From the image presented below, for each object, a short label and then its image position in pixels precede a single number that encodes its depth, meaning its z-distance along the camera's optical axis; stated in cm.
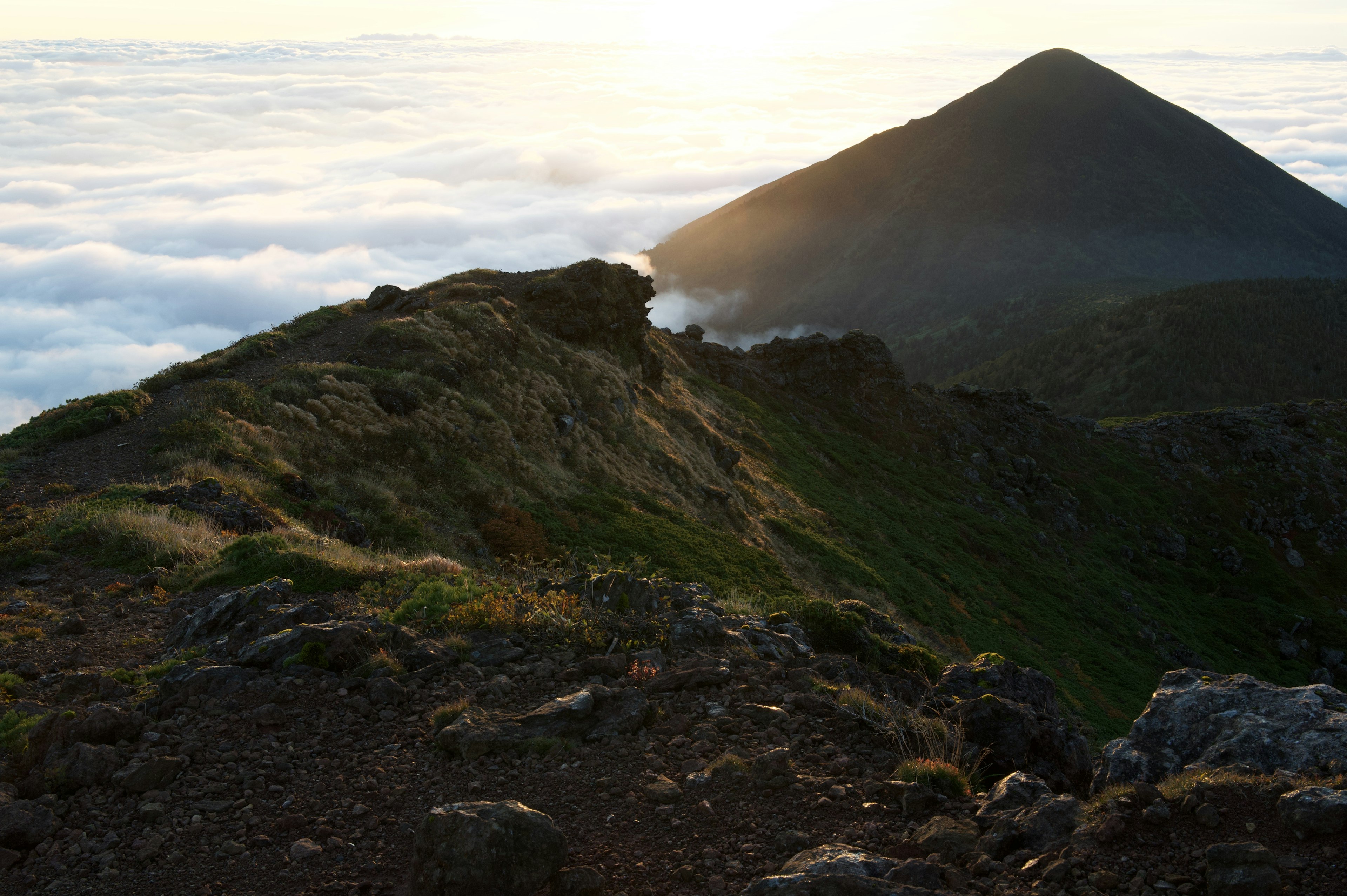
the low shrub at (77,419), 1994
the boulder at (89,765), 720
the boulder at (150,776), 717
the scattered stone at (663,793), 693
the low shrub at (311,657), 924
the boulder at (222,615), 1056
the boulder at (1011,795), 661
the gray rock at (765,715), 843
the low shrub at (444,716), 822
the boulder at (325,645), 934
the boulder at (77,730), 754
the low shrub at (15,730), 778
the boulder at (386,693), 873
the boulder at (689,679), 912
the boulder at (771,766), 721
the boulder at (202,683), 866
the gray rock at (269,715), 820
